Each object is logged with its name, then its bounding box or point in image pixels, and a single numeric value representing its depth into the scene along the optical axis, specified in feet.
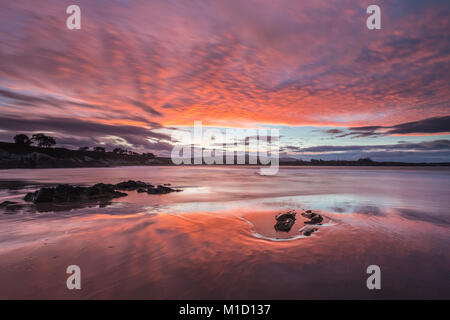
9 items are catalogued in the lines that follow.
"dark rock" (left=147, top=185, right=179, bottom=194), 47.08
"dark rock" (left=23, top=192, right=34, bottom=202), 35.78
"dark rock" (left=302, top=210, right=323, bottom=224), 23.97
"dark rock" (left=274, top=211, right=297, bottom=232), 21.06
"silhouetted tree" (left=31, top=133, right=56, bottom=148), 316.25
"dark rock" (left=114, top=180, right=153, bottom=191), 52.85
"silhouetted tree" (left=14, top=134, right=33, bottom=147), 282.77
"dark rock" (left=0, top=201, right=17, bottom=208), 31.80
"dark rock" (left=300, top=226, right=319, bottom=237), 19.84
